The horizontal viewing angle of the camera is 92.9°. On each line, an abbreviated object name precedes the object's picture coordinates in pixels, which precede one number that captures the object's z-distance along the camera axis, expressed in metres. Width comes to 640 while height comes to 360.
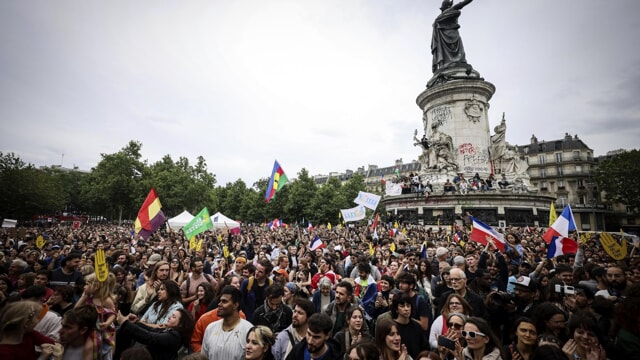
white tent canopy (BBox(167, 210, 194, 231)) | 27.83
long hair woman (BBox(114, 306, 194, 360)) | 3.42
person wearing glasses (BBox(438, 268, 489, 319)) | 4.80
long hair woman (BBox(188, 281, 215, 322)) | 5.07
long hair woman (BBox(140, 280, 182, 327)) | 4.24
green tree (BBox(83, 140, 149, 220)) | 51.62
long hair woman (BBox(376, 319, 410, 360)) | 3.34
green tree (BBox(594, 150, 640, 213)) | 47.44
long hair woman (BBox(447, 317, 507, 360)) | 3.25
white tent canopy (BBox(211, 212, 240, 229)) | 25.37
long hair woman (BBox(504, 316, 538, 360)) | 3.39
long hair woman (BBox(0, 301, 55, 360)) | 3.11
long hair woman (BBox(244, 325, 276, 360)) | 3.34
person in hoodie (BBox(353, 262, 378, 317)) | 5.47
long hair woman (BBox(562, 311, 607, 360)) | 3.23
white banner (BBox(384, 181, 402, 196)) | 28.44
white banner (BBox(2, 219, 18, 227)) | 21.43
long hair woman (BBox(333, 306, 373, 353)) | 4.04
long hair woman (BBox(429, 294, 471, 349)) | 4.11
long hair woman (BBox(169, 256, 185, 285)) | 6.89
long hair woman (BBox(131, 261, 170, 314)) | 5.25
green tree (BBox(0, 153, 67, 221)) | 37.84
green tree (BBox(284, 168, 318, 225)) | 53.28
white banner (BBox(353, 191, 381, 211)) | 18.62
